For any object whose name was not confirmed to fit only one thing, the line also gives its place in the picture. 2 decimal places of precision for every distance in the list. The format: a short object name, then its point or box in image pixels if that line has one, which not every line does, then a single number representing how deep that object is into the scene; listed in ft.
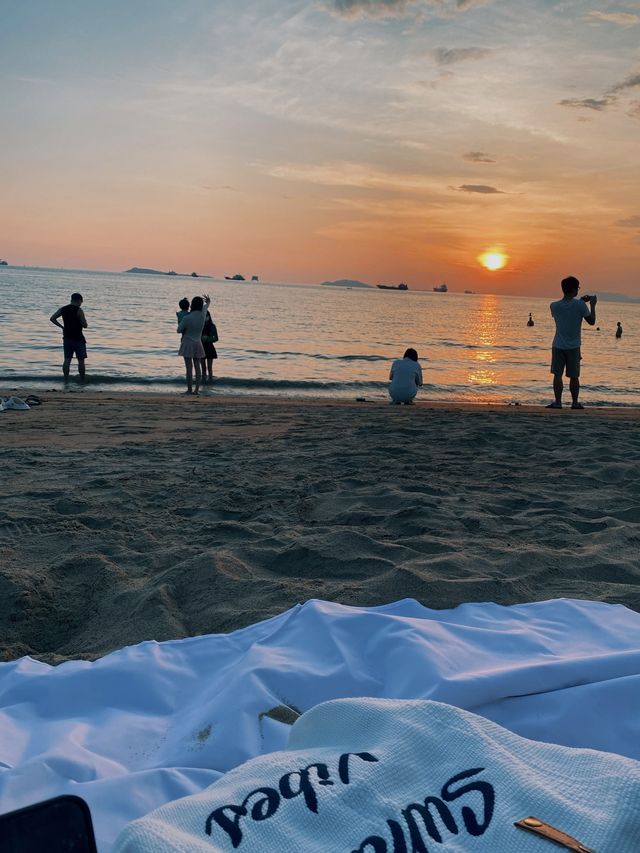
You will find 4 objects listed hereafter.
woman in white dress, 41.29
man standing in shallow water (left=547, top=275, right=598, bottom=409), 34.81
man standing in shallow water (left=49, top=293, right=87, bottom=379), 45.14
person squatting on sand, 39.82
